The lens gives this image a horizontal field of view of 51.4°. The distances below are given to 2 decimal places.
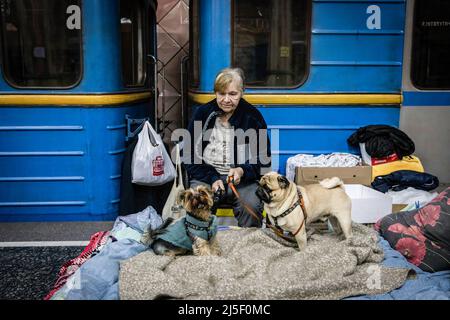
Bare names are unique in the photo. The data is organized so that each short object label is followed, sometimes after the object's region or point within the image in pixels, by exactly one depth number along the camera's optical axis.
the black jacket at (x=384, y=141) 4.18
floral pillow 2.65
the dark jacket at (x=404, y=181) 4.11
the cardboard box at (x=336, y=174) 4.06
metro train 4.16
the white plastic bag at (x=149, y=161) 4.12
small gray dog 2.57
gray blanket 2.29
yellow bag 4.23
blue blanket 2.34
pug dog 2.71
